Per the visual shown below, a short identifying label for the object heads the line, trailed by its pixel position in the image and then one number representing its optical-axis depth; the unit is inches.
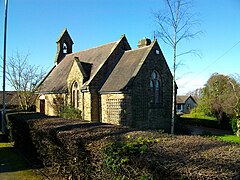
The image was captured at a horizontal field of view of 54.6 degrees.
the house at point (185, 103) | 2940.5
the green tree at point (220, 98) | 1003.3
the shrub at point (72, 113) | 865.5
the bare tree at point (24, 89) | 1044.5
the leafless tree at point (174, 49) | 732.7
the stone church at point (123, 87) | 761.0
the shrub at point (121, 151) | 148.3
